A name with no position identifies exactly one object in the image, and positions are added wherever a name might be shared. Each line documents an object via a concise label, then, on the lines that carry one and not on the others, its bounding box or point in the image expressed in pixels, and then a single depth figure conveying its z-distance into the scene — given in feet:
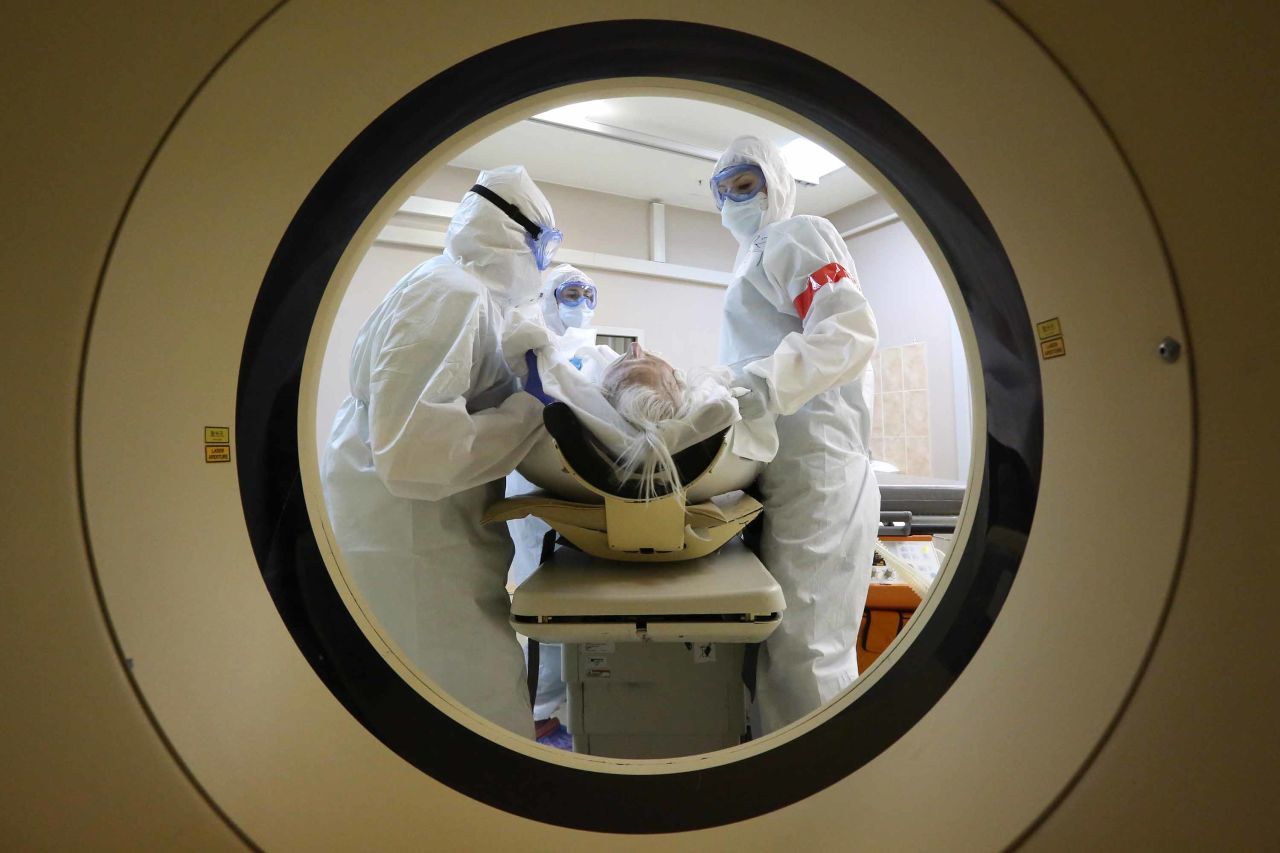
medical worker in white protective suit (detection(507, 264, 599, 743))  5.99
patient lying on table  3.02
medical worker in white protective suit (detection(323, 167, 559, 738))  3.42
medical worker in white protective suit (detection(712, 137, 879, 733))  4.09
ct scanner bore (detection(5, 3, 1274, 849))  1.30
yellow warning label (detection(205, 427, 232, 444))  1.53
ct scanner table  3.92
